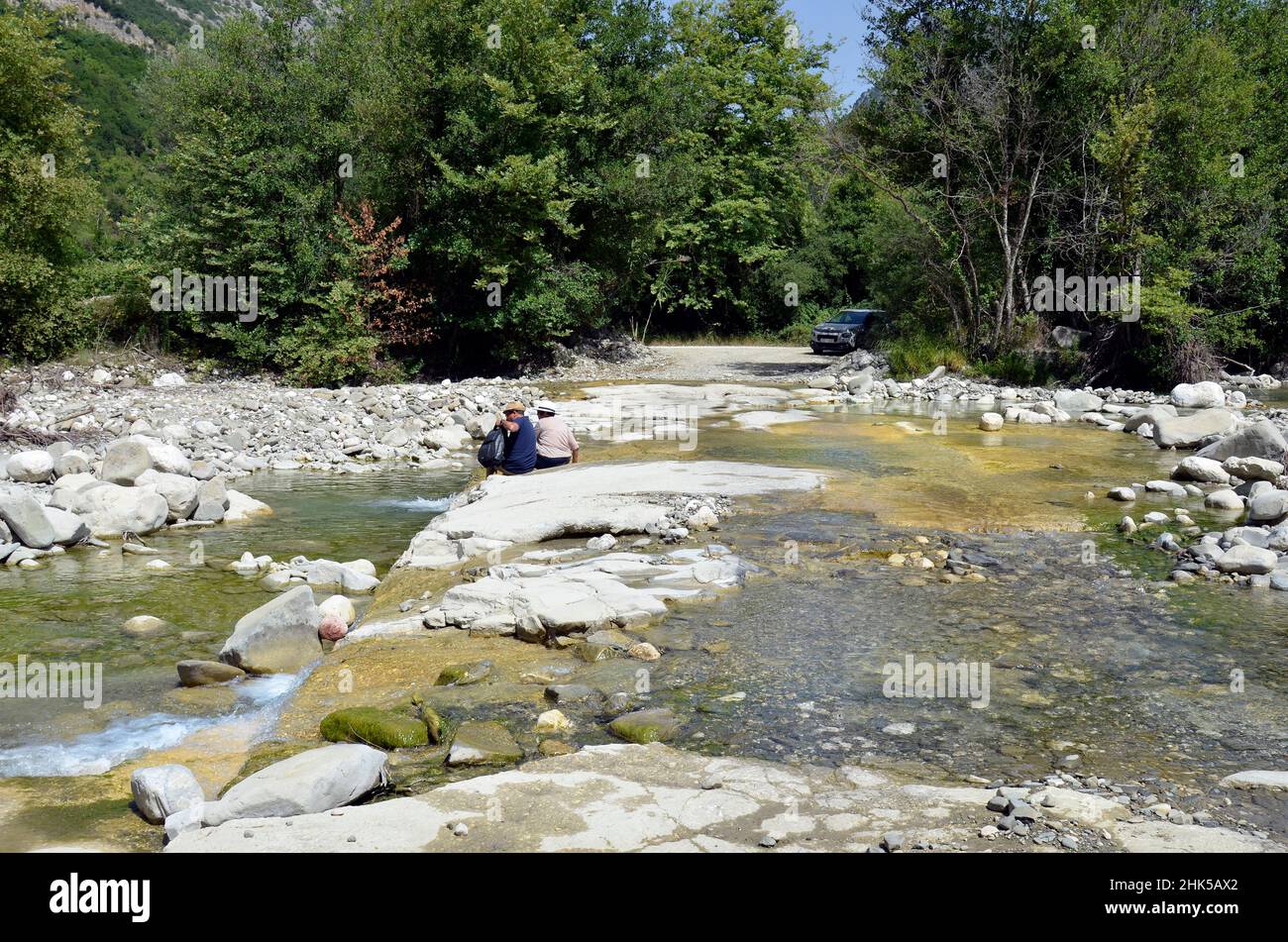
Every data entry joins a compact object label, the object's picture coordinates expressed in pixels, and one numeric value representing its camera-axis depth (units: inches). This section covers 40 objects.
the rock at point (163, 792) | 185.6
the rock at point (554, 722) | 221.3
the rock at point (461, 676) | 249.3
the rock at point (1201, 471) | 486.6
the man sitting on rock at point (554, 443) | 507.8
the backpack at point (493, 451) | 500.1
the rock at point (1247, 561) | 329.4
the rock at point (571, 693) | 236.8
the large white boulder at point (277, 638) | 273.9
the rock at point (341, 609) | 309.0
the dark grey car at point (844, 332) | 1234.0
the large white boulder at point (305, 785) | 175.2
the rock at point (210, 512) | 463.2
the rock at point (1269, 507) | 392.8
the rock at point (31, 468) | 500.7
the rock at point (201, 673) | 264.8
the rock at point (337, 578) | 352.5
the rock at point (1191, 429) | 603.5
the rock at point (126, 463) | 488.7
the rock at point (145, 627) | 307.3
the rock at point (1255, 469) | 466.6
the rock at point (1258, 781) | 184.5
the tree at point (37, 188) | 793.6
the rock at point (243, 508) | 472.1
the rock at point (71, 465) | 517.3
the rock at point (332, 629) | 299.0
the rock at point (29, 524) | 401.7
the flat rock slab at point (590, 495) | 381.1
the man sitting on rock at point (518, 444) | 492.7
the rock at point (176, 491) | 457.7
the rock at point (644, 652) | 263.4
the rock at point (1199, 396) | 781.3
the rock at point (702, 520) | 389.4
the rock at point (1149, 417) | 642.2
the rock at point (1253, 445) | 491.5
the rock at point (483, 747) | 204.4
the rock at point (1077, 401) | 788.6
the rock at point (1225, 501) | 433.4
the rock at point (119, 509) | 435.8
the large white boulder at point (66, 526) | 409.1
